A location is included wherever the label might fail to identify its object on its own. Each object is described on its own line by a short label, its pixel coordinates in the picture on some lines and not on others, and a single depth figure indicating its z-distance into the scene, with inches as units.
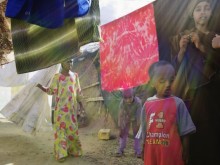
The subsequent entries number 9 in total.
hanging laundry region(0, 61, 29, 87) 159.0
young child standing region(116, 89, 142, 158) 144.8
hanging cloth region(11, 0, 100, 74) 54.3
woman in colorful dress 127.9
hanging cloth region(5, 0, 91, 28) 47.8
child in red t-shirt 65.6
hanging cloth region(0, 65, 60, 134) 156.0
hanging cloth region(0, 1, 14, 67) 65.9
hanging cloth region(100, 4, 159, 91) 86.4
